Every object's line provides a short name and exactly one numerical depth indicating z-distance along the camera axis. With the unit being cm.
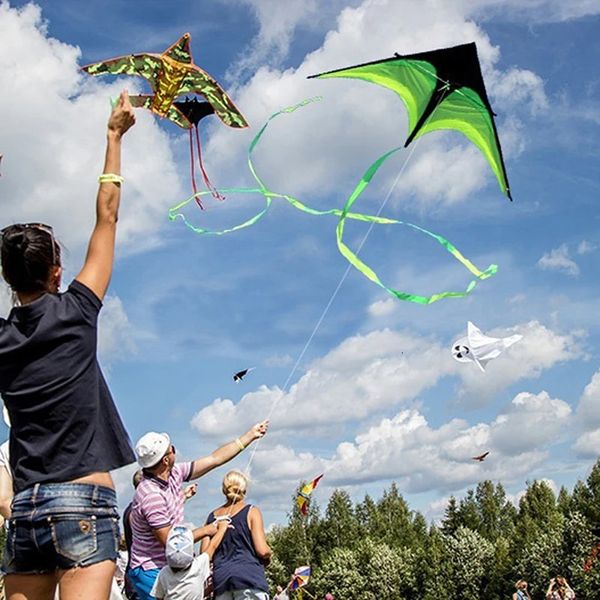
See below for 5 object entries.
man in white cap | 431
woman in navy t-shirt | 204
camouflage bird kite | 389
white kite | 736
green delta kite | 687
